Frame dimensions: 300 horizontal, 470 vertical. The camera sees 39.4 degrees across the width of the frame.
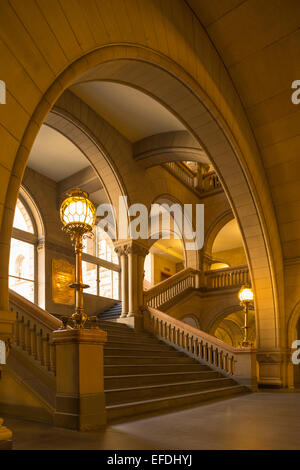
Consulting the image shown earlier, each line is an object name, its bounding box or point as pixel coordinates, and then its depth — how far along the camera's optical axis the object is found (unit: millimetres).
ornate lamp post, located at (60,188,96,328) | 5288
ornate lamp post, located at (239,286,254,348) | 10047
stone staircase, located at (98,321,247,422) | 6289
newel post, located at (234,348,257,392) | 9562
